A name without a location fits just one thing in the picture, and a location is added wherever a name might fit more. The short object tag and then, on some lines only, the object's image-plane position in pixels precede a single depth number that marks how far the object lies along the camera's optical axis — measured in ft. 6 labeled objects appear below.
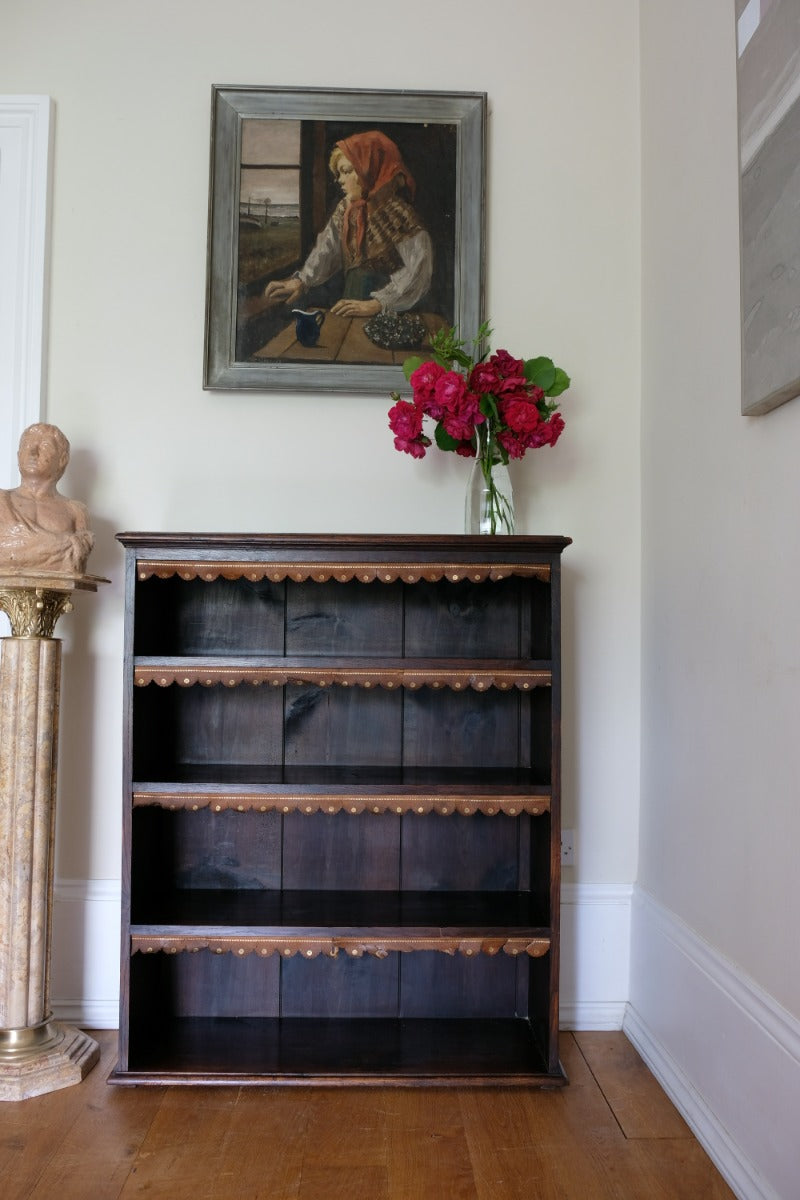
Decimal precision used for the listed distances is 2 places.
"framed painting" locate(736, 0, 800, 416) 4.66
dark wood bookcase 6.39
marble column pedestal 6.42
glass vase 7.07
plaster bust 6.51
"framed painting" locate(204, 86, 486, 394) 7.75
